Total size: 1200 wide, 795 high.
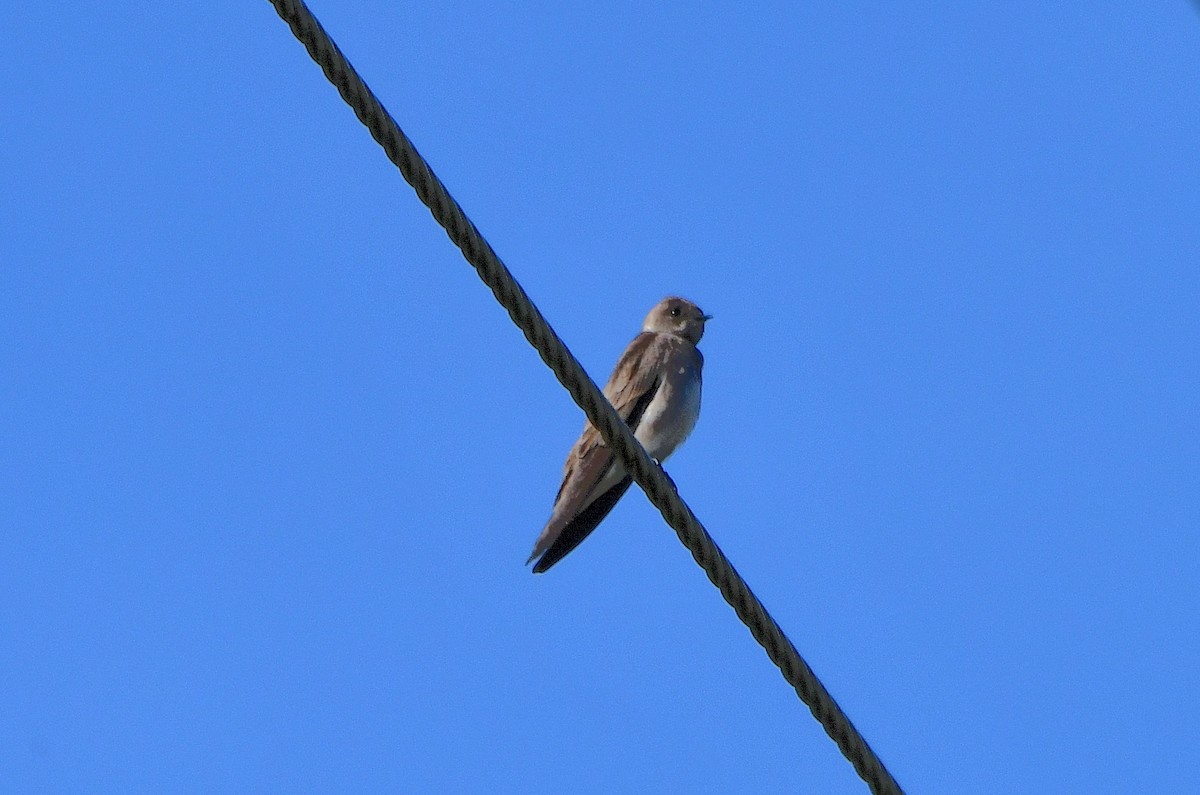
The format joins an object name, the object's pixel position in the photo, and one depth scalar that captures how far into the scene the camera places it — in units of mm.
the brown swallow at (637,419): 15773
